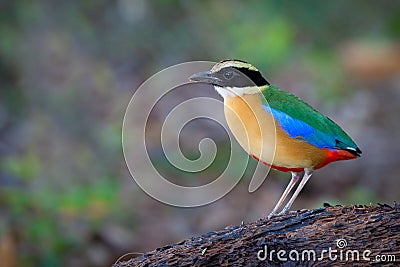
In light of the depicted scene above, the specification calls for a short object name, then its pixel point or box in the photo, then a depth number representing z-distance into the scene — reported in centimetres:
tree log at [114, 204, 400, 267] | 891
